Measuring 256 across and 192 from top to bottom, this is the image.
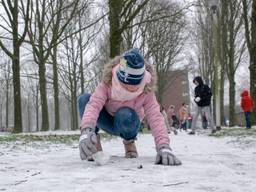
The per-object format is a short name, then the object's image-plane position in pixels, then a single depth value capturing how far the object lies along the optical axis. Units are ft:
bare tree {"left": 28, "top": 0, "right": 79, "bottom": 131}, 70.64
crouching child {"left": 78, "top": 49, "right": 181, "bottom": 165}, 14.57
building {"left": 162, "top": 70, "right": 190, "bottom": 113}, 251.31
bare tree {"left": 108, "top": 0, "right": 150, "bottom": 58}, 48.11
